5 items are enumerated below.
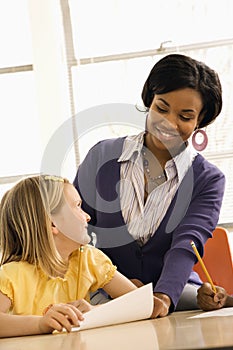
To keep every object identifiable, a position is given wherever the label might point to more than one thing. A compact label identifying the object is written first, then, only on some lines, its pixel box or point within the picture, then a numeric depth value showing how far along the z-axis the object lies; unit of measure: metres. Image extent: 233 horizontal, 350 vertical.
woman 2.22
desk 1.42
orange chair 2.38
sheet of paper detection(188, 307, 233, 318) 1.80
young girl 1.92
